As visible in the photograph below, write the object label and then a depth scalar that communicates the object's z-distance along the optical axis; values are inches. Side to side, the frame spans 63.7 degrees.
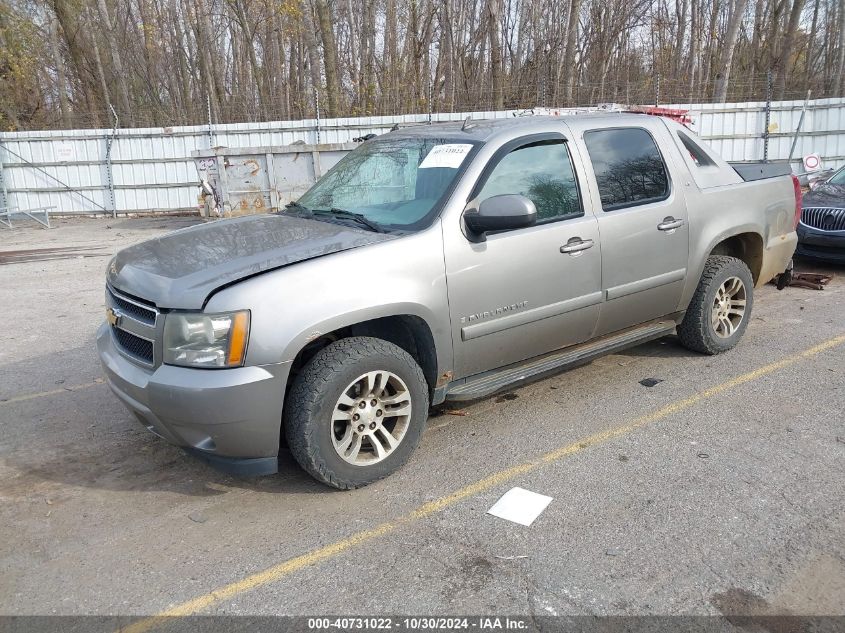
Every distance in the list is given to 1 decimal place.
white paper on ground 128.6
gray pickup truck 123.4
